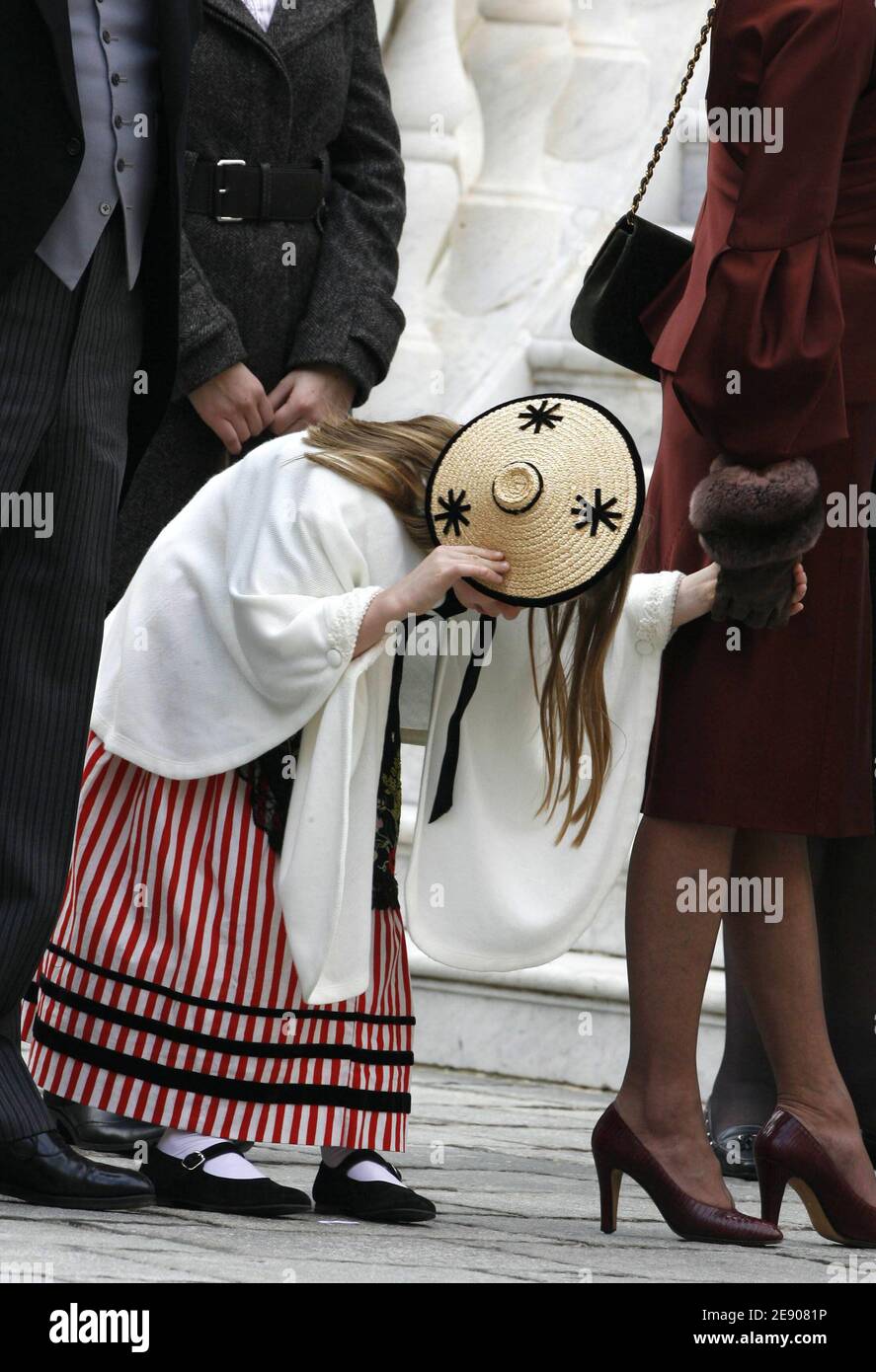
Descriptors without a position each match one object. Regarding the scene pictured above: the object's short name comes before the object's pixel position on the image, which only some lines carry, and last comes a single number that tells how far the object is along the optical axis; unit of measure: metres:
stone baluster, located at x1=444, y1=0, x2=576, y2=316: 10.55
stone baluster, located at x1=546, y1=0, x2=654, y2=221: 10.77
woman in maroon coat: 5.30
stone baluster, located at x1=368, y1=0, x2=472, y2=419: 10.26
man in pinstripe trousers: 5.19
